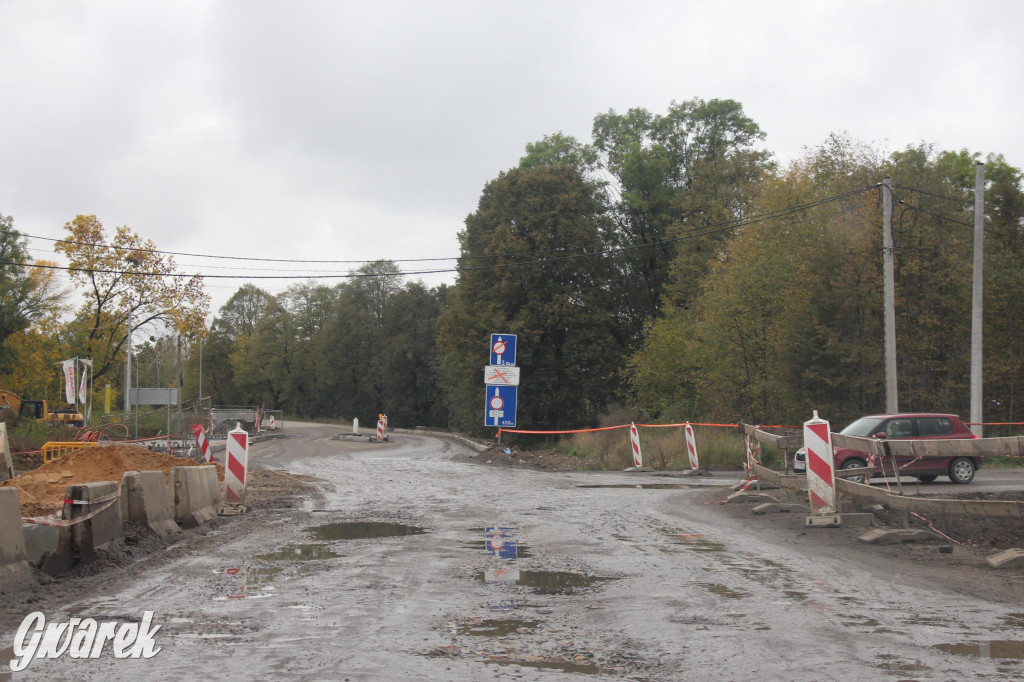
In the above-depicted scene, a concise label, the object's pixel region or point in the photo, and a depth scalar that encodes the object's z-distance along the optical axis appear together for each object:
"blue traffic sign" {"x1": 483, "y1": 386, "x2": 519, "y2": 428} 32.12
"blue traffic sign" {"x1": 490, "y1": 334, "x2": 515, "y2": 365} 32.25
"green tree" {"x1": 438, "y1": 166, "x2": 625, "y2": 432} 46.53
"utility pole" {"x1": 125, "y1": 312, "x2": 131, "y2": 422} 50.48
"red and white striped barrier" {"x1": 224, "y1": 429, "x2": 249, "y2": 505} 15.17
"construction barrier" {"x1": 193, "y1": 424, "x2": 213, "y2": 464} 21.31
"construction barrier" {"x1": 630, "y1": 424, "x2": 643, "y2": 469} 26.86
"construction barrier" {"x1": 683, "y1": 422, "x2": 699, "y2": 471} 25.36
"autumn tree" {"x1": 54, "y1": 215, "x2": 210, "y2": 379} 50.94
